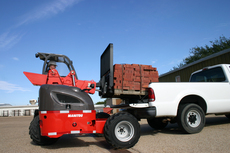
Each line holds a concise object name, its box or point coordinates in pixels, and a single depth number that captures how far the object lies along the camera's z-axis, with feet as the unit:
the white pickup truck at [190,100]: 18.40
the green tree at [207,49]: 112.14
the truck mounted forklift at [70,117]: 14.88
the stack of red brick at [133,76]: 18.35
